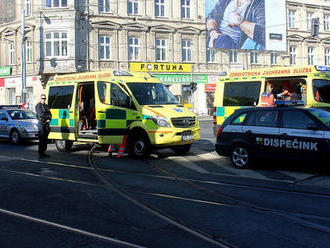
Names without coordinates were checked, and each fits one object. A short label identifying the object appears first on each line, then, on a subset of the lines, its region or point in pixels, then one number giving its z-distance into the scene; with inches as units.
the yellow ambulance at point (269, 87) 538.6
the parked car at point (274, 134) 357.7
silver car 672.4
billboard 1519.4
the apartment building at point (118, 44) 1331.2
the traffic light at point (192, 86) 1323.8
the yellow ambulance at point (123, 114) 463.5
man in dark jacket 495.8
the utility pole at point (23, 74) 1174.8
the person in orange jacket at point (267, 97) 570.9
